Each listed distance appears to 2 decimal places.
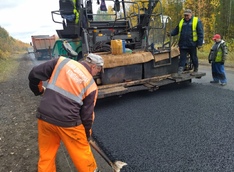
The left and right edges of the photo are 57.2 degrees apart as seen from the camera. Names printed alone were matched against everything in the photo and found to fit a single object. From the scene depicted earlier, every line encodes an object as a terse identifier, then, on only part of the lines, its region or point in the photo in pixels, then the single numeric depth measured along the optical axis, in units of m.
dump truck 16.83
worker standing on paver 4.68
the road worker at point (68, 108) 1.77
